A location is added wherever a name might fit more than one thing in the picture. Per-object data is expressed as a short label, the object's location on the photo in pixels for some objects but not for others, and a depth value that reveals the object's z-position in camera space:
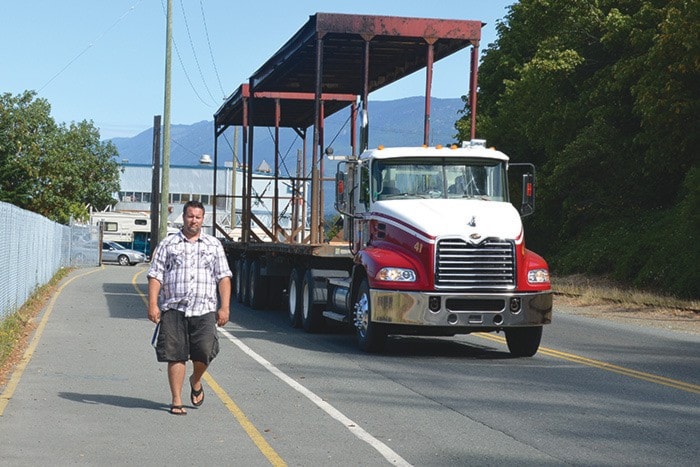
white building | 128.00
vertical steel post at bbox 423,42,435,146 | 21.64
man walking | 10.76
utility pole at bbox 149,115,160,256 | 55.27
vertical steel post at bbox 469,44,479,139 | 22.08
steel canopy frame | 21.91
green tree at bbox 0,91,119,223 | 53.53
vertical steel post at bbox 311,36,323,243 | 21.61
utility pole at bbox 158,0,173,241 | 43.81
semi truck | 16.16
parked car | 68.81
